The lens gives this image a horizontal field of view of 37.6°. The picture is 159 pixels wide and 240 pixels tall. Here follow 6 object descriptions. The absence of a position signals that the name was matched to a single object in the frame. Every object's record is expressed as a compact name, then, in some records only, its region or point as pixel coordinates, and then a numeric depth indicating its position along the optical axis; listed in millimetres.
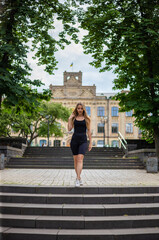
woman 6043
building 49906
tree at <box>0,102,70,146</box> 26531
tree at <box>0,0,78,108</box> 10031
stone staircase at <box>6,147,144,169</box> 12337
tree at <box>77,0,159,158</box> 11031
